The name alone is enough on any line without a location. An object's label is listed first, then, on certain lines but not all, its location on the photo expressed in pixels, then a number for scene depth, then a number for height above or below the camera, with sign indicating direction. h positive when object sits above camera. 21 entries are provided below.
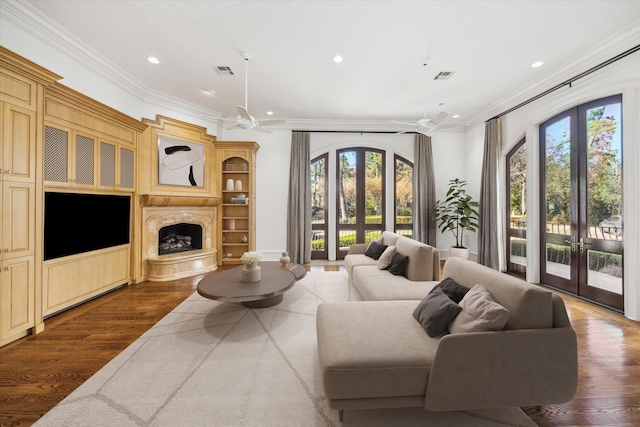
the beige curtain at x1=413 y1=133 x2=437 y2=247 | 6.22 +0.68
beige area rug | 1.62 -1.26
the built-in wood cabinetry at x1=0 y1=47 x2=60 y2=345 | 2.44 +0.25
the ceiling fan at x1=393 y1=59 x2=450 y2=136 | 3.77 +1.41
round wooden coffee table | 2.71 -0.81
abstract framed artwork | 4.86 +1.07
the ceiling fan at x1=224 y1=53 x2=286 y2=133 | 3.55 +1.41
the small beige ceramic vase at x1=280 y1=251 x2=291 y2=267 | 4.08 -0.71
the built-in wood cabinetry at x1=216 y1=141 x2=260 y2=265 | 5.79 +0.41
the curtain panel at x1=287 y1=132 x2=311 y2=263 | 6.05 +0.40
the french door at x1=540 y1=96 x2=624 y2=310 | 3.34 +0.21
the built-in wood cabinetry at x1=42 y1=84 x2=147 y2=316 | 3.07 +0.67
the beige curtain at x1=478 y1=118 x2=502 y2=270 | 5.18 +0.32
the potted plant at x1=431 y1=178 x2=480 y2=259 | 5.53 +0.05
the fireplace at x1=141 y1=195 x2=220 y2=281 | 4.59 -0.42
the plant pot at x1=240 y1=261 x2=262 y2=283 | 3.17 -0.70
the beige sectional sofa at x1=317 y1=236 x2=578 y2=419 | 1.45 -0.86
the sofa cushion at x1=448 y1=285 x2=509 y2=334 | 1.53 -0.61
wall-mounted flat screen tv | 3.07 -0.08
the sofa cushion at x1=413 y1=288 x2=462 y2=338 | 1.77 -0.70
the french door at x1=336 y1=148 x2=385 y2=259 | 6.42 +0.48
